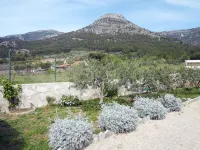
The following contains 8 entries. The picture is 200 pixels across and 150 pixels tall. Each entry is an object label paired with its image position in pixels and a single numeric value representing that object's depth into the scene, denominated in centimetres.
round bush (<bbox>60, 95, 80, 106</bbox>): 739
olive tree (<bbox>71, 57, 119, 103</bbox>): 663
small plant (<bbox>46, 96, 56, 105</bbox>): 755
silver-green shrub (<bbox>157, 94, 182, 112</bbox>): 613
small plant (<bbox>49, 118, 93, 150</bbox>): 348
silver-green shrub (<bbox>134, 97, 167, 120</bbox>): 526
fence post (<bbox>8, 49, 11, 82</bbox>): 750
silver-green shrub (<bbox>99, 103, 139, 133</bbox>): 424
